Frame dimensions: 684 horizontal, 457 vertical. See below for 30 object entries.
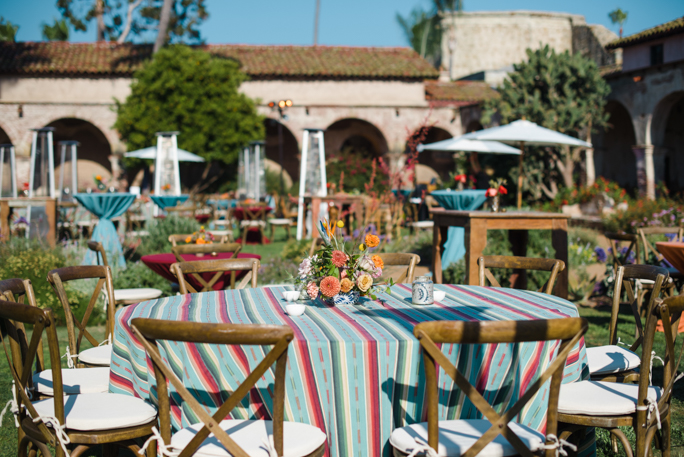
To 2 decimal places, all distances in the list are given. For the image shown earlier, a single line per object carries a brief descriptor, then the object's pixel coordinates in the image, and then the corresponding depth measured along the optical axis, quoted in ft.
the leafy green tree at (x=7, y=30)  96.32
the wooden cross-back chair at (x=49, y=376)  8.29
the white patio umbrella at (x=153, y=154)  49.93
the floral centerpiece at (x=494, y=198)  18.51
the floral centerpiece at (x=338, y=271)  8.74
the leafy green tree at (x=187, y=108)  59.21
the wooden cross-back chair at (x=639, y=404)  7.32
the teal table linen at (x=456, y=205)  24.72
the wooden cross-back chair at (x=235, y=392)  5.65
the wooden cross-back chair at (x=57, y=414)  6.74
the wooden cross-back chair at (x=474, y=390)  5.64
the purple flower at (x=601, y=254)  23.10
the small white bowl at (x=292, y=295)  9.26
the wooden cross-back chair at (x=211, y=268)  11.23
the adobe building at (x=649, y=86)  46.47
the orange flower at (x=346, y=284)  8.79
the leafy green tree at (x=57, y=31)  102.06
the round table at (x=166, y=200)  37.01
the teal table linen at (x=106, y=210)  25.73
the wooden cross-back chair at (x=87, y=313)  9.73
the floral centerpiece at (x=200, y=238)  17.16
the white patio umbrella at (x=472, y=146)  33.91
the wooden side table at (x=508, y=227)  16.98
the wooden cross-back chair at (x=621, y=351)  9.08
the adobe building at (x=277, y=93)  62.59
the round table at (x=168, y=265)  15.42
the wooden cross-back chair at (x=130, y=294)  15.17
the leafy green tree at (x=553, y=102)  47.11
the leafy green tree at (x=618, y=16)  102.53
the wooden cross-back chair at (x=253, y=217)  38.07
